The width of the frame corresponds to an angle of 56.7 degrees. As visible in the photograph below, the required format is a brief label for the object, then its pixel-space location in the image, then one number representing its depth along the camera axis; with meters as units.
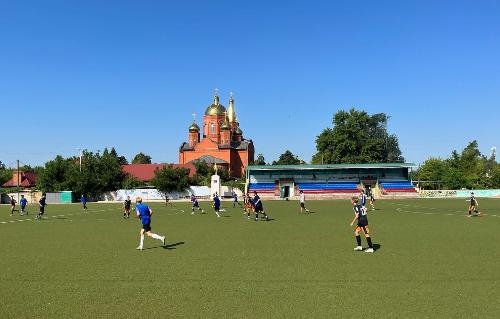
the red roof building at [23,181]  98.94
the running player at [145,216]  15.44
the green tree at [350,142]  88.94
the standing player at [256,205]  27.52
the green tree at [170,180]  73.19
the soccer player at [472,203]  28.52
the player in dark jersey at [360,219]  14.23
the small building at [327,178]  72.75
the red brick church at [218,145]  99.12
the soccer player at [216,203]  30.88
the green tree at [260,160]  117.14
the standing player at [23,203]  36.10
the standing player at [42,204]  31.05
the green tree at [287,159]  120.38
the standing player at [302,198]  34.08
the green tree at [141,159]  151.44
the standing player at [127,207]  31.67
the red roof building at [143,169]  93.39
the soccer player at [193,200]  36.67
